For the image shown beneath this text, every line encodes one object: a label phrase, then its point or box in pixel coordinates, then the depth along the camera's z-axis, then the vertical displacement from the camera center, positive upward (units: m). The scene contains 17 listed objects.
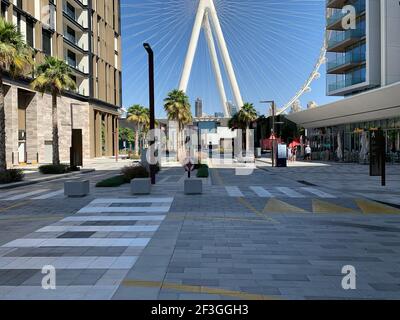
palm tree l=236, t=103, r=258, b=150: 70.44 +5.57
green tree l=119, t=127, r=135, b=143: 131.50 +4.97
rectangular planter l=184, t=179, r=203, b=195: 16.81 -1.34
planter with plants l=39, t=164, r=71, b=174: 31.66 -1.18
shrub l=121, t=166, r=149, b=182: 22.98 -1.10
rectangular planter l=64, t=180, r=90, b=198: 16.56 -1.36
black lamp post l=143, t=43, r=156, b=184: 21.77 +3.10
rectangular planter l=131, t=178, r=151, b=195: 16.92 -1.33
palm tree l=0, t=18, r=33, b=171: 24.31 +5.33
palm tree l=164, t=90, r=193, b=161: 57.50 +5.66
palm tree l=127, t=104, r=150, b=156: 81.74 +6.72
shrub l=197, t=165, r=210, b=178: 25.88 -1.30
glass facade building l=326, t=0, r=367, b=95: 47.22 +11.42
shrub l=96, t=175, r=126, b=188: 20.47 -1.44
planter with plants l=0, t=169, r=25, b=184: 23.17 -1.24
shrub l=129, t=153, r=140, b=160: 61.66 -0.77
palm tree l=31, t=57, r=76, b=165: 33.28 +5.32
